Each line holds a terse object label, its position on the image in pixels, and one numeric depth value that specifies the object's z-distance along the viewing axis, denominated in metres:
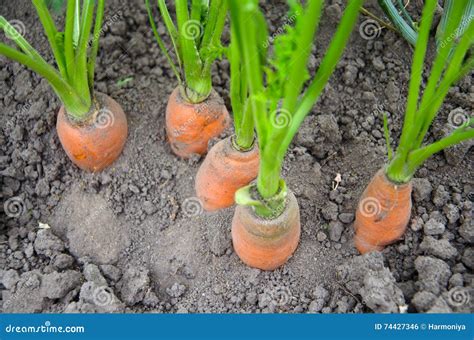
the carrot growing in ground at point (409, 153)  0.39
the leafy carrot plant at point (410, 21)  0.46
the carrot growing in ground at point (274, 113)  0.35
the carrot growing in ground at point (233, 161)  0.42
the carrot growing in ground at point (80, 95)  0.44
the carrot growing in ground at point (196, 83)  0.45
